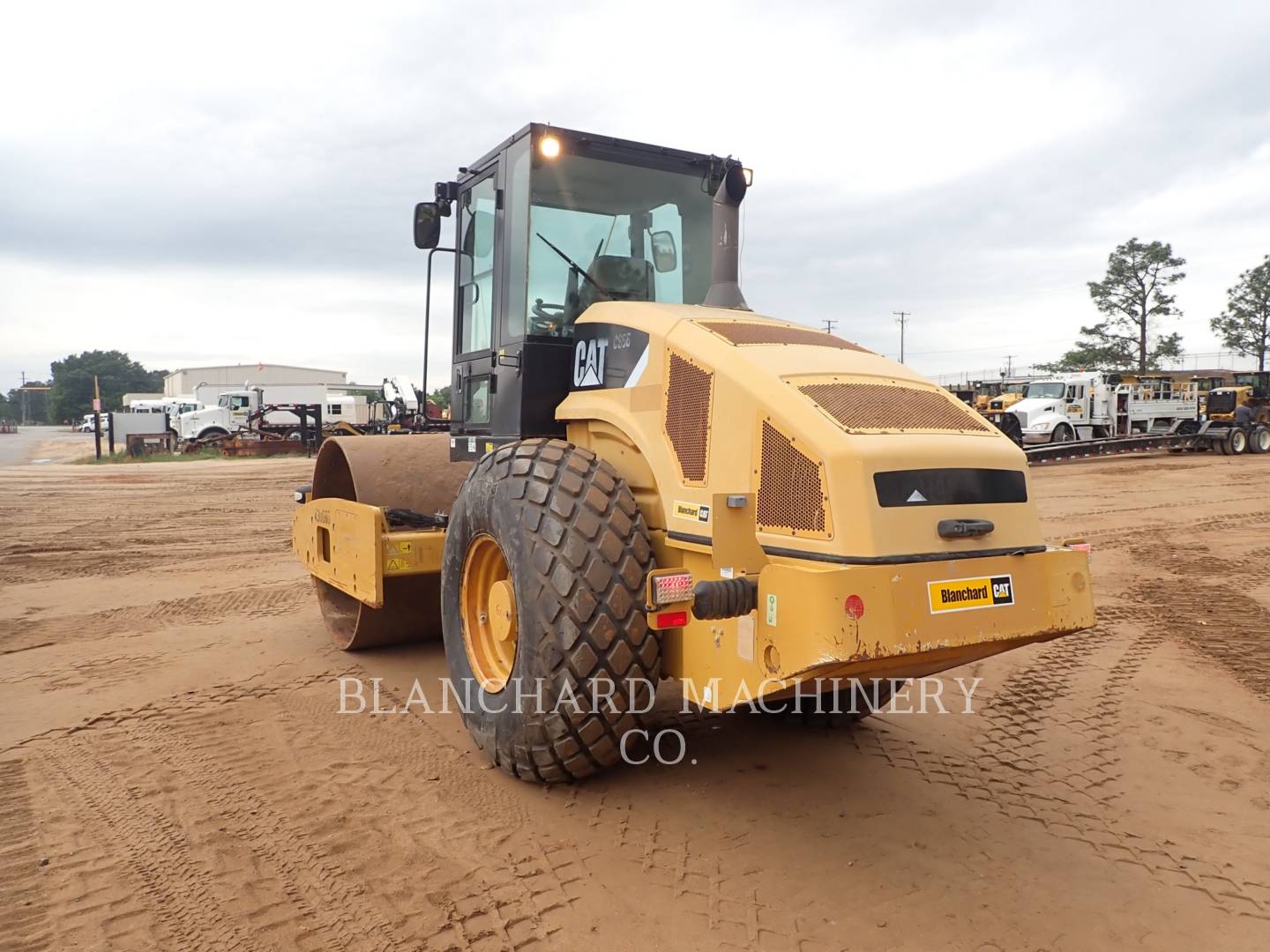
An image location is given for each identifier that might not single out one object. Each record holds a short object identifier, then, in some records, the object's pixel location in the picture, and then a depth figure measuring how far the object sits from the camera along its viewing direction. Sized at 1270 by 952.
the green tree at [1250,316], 51.66
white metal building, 78.12
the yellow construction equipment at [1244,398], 26.16
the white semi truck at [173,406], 34.93
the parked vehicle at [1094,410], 25.27
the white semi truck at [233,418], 32.78
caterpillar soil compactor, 2.83
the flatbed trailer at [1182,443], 20.44
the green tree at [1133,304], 51.69
